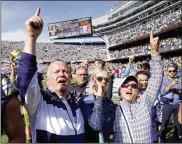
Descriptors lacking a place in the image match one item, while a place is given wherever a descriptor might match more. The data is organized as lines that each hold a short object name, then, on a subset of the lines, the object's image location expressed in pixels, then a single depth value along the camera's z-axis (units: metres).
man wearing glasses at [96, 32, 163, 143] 1.46
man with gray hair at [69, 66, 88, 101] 2.61
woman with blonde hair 1.37
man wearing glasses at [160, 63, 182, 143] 2.90
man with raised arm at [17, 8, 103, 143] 1.14
